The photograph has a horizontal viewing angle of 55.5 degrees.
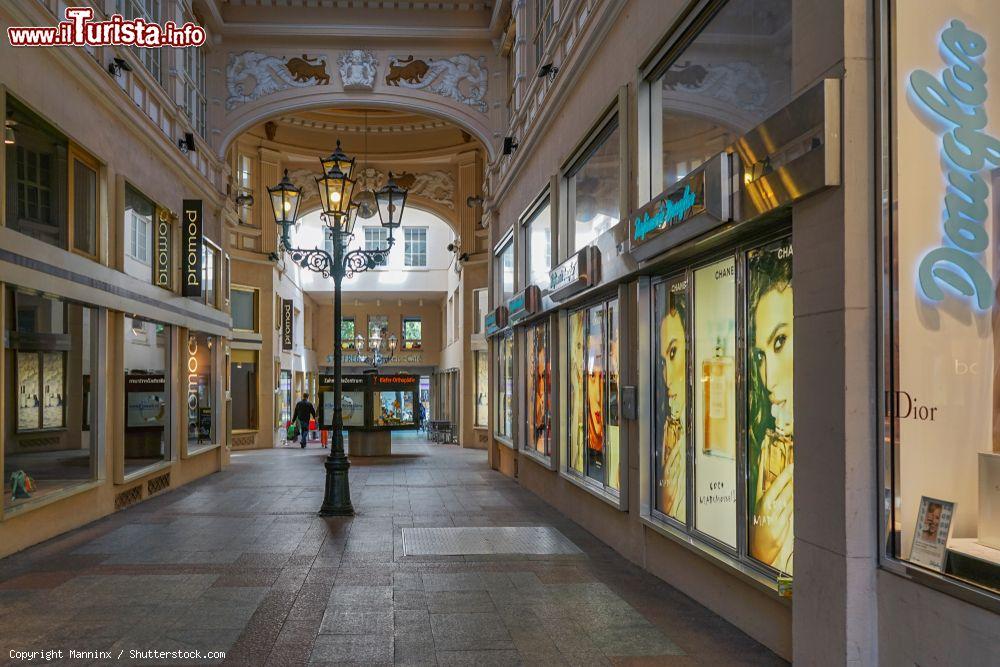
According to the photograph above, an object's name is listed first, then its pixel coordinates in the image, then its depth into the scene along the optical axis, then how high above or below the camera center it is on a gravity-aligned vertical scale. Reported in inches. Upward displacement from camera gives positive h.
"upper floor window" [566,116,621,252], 390.3 +73.7
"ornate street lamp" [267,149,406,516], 466.6 +68.3
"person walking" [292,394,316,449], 1056.2 -69.6
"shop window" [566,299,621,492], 388.5 -18.9
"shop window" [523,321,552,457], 538.9 -21.8
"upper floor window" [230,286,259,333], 1048.2 +48.2
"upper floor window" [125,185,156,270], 514.2 +66.6
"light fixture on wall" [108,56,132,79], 466.6 +142.7
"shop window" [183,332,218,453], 665.6 -27.0
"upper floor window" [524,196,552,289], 544.7 +66.4
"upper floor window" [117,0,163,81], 514.9 +187.4
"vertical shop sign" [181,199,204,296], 613.6 +73.7
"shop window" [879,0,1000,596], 176.7 +15.3
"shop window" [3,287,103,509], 357.4 -18.4
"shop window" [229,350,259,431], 1064.2 -42.4
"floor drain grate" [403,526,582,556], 364.8 -77.2
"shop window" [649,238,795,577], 235.5 -14.9
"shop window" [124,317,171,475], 518.6 -24.6
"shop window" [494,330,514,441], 686.5 -26.1
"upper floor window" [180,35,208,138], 665.6 +191.9
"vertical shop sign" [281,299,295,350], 1200.8 +33.6
